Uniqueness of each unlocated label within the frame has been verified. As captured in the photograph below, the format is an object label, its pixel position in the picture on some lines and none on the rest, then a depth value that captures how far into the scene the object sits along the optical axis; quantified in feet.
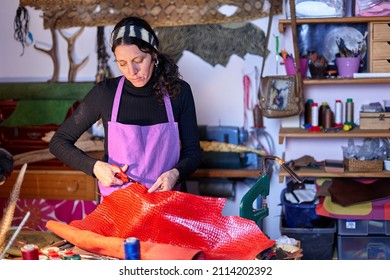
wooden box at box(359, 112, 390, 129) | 12.64
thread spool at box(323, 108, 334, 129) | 12.96
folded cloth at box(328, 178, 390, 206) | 12.39
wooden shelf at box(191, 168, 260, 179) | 13.32
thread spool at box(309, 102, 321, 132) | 12.98
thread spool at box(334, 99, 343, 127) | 13.08
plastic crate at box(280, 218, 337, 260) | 12.61
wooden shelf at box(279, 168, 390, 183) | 12.51
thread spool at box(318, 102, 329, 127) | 13.04
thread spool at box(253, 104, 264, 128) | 13.64
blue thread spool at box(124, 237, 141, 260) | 6.04
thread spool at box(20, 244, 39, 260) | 6.09
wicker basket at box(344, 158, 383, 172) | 12.53
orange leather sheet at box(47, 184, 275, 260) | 7.28
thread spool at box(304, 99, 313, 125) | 13.19
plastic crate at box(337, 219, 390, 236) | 12.53
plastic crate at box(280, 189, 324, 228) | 12.67
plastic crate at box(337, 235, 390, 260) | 12.61
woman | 9.18
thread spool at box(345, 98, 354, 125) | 13.07
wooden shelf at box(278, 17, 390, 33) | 12.30
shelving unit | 12.35
